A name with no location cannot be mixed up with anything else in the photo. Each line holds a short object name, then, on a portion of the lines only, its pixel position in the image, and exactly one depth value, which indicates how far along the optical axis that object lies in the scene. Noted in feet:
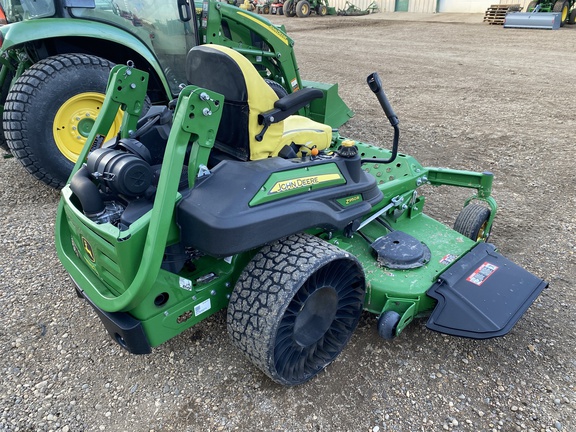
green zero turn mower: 6.46
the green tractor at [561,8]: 53.48
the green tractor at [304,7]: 71.87
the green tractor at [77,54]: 12.61
